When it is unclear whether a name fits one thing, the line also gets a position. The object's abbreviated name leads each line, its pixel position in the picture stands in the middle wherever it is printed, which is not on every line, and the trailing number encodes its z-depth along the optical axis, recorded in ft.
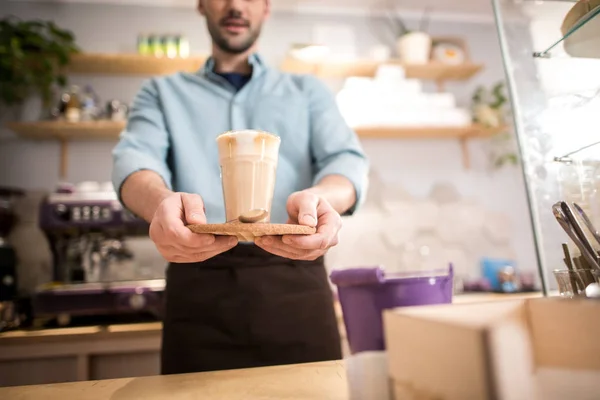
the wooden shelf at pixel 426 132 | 9.41
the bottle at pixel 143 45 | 9.07
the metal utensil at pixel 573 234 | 2.19
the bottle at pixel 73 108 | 8.44
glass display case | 2.59
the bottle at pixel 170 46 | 9.14
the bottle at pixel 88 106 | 8.54
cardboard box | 1.14
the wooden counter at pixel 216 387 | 1.90
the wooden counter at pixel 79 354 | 6.03
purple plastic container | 2.47
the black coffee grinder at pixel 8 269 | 6.36
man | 3.46
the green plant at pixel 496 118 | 9.57
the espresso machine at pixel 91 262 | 6.40
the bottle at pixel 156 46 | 9.09
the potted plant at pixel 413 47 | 9.78
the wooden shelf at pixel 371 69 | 9.28
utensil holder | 2.26
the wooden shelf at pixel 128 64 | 8.72
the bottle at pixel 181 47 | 9.19
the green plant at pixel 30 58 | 8.03
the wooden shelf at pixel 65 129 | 8.30
